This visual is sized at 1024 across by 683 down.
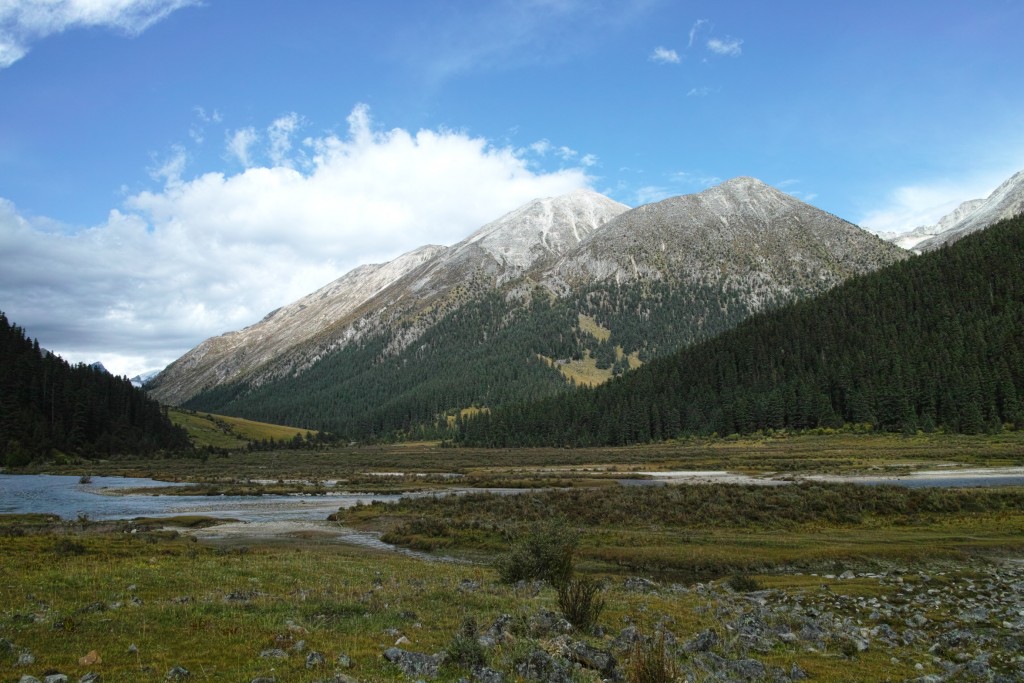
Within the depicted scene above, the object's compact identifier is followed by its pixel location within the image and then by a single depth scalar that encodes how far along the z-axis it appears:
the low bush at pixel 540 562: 22.02
